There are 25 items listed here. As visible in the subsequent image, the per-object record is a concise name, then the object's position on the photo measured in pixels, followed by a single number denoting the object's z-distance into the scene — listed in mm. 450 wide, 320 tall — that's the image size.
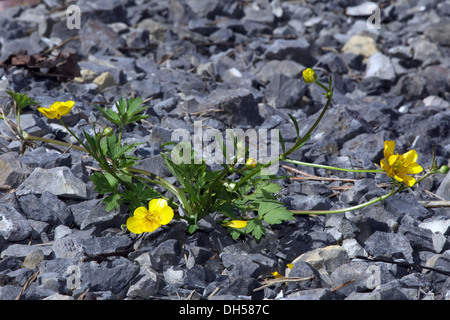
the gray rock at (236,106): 3297
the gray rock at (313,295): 1907
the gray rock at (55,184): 2402
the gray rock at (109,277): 1943
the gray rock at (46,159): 2598
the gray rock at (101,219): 2266
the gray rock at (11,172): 2461
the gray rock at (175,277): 2016
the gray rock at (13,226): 2157
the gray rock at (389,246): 2230
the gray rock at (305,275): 2008
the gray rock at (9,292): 1888
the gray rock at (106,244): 2114
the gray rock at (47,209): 2289
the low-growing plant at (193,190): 2105
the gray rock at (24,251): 2088
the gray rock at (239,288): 1974
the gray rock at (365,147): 3096
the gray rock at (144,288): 1938
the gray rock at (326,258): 2131
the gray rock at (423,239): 2301
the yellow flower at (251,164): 2123
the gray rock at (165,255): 2115
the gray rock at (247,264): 2064
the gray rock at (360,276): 2012
